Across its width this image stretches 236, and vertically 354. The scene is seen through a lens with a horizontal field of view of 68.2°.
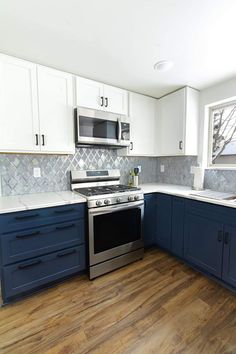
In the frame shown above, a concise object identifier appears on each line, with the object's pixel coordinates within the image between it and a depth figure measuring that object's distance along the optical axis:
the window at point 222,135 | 2.27
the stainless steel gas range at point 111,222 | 1.86
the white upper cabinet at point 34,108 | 1.66
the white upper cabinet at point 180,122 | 2.39
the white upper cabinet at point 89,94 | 2.03
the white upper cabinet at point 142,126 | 2.54
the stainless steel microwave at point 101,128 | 2.00
